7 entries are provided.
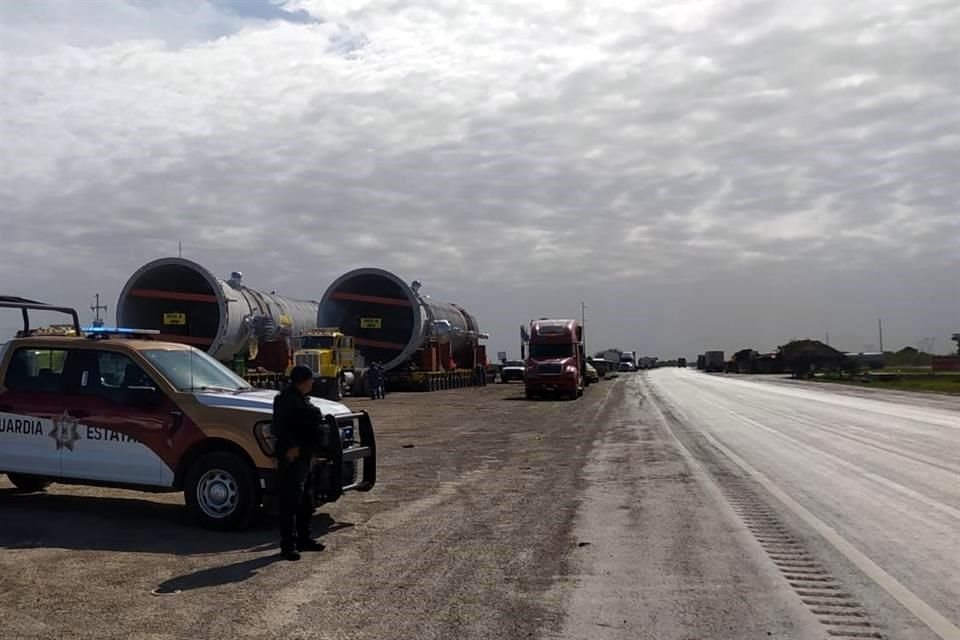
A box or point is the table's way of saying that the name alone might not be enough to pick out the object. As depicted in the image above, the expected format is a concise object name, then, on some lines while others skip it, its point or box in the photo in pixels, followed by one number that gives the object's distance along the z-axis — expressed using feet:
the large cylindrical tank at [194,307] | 118.93
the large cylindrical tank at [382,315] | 154.10
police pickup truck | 30.50
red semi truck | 136.15
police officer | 27.17
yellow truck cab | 120.57
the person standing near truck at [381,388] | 137.28
